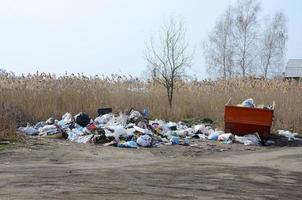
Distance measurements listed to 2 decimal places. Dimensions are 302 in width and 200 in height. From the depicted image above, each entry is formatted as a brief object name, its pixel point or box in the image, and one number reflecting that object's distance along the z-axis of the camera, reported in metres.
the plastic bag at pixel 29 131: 16.87
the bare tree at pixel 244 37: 52.09
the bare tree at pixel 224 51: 54.25
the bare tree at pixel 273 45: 54.44
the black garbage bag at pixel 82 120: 17.69
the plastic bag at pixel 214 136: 17.53
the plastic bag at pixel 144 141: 15.46
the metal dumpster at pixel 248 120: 17.53
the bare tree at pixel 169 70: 25.53
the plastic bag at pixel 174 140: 16.23
